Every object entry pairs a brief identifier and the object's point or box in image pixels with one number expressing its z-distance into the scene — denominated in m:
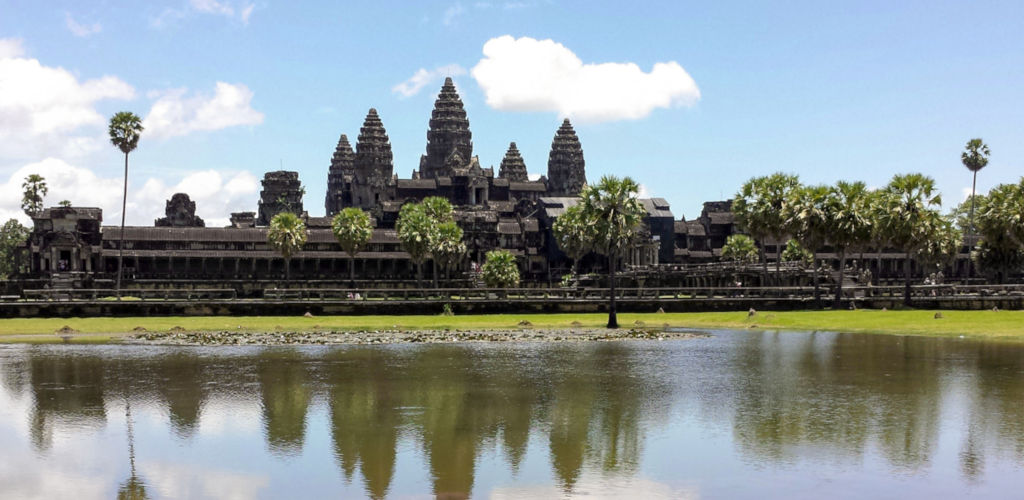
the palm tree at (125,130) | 97.56
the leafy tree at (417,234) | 101.06
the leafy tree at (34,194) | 138.88
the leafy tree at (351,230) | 108.31
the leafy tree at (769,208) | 85.50
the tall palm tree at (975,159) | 116.06
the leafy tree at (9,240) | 161.62
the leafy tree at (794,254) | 122.19
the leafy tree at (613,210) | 60.38
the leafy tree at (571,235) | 109.44
